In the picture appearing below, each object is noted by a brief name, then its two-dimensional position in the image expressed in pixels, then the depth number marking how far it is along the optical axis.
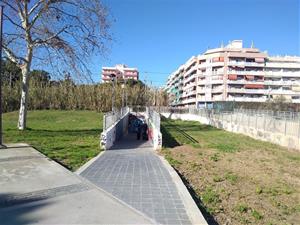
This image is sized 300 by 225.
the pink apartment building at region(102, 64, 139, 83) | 94.11
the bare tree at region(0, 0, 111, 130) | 13.15
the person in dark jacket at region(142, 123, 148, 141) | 13.57
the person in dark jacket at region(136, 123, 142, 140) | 13.54
